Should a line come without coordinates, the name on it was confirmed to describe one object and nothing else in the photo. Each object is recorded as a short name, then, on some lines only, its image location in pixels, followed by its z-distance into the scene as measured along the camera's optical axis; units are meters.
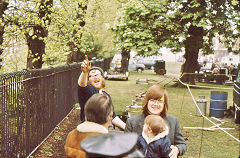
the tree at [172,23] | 21.44
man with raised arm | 4.20
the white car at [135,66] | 44.59
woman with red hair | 3.61
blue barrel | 13.02
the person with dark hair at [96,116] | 2.56
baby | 3.21
